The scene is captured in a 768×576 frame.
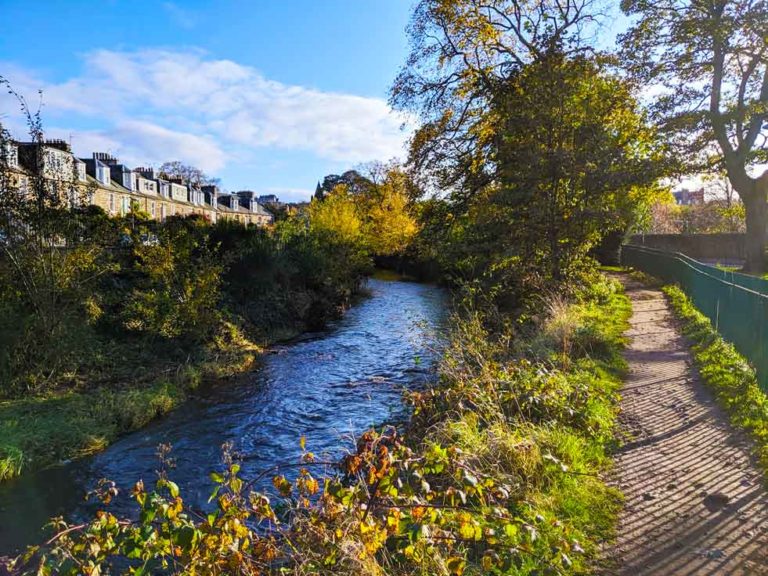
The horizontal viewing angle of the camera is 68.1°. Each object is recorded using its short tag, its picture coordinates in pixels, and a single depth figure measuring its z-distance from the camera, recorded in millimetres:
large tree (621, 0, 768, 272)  21109
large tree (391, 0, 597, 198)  19703
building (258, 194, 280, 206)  104550
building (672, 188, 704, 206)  120719
